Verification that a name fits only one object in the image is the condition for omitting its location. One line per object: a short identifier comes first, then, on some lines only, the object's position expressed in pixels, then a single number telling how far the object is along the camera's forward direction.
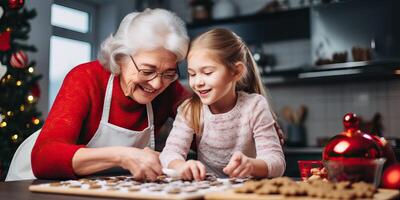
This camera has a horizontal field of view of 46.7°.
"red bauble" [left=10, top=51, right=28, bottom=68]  2.81
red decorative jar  0.91
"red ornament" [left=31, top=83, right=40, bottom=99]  3.08
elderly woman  1.23
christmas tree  2.77
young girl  1.28
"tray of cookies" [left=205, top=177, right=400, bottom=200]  0.76
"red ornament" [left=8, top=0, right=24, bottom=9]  2.75
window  3.72
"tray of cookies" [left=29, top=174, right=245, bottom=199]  0.83
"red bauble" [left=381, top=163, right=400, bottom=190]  0.90
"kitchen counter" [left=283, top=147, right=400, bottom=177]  3.16
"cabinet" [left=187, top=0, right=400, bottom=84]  3.21
